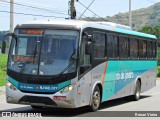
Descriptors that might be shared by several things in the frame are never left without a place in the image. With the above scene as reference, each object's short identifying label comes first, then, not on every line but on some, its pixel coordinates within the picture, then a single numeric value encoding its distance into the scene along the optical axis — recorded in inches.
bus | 517.0
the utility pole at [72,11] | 1218.8
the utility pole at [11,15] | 1422.2
